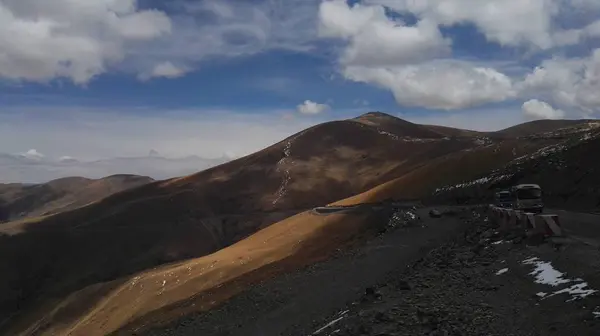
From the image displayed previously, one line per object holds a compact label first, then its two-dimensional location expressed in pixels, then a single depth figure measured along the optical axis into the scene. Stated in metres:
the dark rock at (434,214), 47.65
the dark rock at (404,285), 18.42
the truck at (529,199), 33.33
